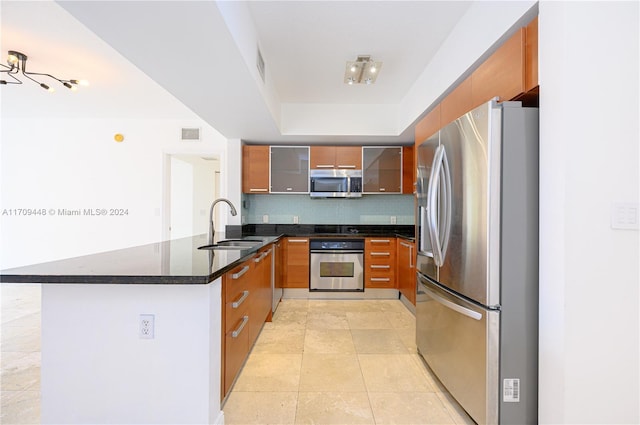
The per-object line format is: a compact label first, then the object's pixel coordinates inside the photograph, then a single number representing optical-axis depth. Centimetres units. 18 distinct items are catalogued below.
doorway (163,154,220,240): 681
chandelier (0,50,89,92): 264
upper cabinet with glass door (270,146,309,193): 435
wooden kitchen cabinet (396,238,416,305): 348
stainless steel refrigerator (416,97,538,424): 145
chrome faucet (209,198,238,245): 258
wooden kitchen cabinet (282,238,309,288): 411
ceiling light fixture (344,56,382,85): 269
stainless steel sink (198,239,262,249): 259
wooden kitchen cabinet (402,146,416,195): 434
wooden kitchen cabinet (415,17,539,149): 149
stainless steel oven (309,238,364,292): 411
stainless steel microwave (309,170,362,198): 432
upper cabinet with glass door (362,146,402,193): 435
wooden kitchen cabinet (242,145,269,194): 433
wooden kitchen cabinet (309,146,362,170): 434
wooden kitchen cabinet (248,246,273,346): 232
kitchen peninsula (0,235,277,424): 134
